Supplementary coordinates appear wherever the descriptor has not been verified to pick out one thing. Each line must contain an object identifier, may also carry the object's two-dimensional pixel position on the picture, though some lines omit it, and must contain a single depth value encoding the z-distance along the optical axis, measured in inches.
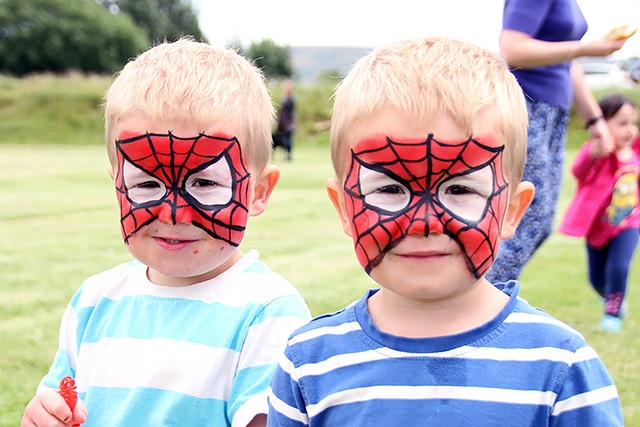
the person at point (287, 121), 779.4
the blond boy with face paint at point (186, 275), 84.5
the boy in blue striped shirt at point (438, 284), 64.5
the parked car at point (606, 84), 1053.2
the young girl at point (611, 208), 201.6
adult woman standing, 125.9
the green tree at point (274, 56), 2411.4
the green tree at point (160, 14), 2468.0
